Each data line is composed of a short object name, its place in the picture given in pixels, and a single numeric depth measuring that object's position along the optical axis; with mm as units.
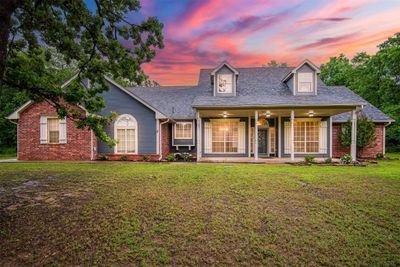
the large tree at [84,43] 5262
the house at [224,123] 12820
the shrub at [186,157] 13552
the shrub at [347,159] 11219
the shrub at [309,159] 11516
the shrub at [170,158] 13102
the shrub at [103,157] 13030
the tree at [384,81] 21172
